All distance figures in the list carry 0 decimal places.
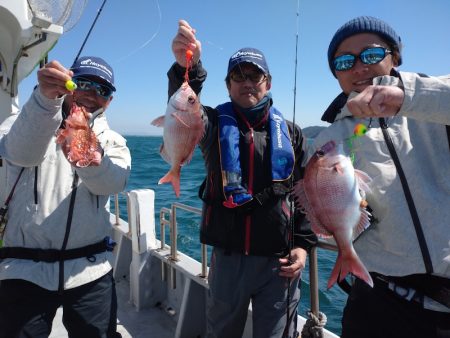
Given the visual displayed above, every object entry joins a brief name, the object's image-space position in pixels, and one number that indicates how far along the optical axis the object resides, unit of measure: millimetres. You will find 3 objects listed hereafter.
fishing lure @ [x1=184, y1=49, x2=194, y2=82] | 1926
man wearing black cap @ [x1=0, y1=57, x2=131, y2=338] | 1985
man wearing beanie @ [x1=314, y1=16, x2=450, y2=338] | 1366
